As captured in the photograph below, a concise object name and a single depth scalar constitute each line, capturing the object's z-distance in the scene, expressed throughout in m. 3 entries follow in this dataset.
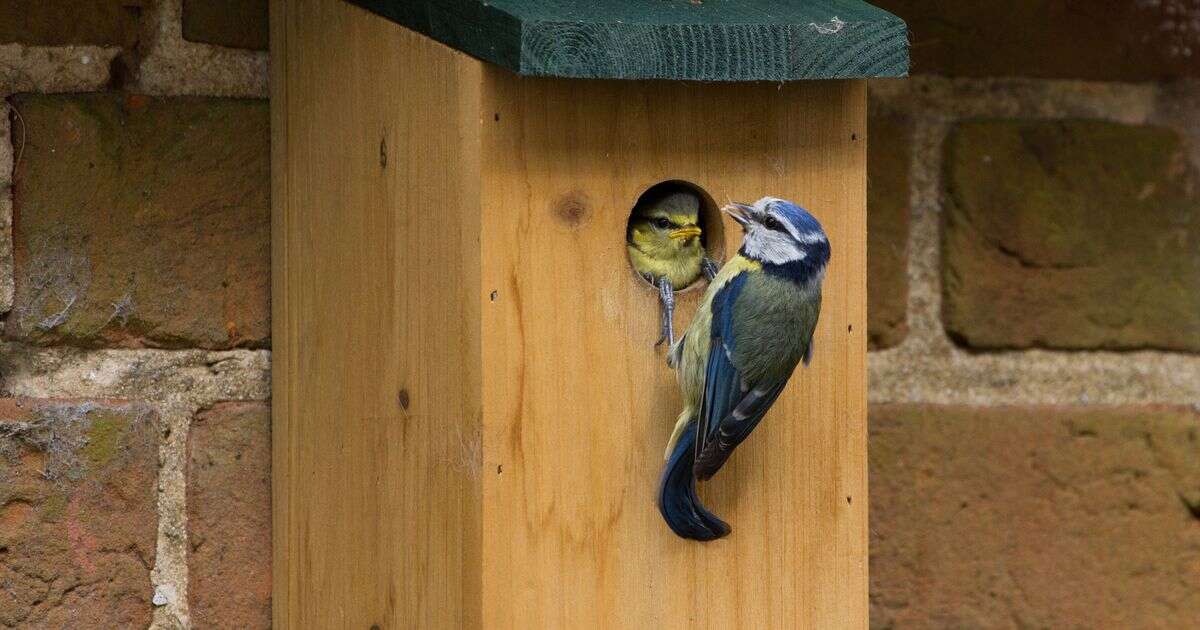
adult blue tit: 3.61
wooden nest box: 3.60
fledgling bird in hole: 3.63
